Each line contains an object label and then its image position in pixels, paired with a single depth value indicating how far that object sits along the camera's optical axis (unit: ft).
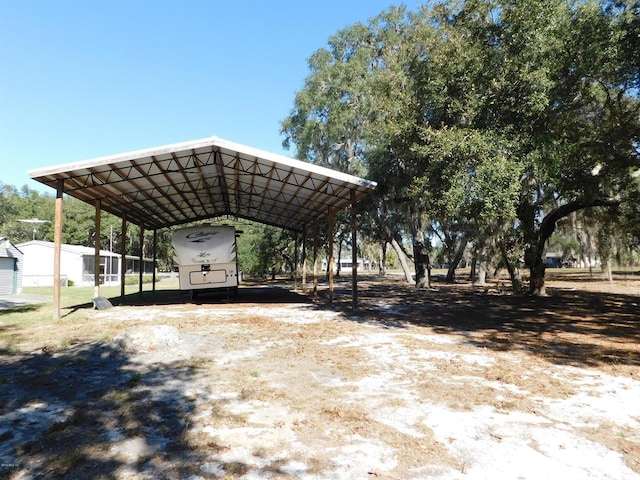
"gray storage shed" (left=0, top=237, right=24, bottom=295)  74.23
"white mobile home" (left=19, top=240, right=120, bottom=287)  107.96
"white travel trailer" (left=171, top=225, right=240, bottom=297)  56.80
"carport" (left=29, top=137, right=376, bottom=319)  40.86
